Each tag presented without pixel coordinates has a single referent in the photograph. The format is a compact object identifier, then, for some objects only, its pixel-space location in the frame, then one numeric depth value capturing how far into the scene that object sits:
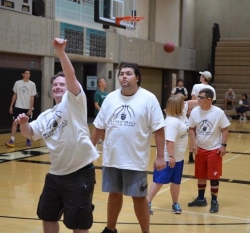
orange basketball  19.97
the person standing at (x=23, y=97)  11.38
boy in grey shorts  4.29
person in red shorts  5.93
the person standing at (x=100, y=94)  10.37
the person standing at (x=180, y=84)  15.38
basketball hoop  15.52
